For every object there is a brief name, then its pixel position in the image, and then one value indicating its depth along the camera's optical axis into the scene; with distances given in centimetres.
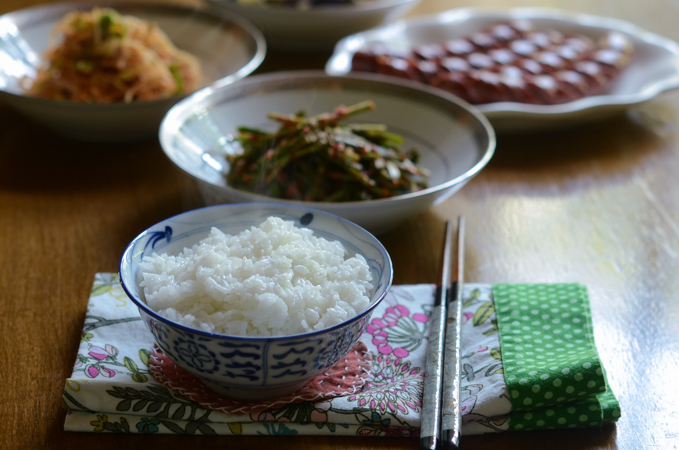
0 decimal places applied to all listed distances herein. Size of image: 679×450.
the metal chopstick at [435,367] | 59
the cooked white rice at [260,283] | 59
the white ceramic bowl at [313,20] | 110
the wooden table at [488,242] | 62
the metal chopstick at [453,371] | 59
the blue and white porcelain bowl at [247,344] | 58
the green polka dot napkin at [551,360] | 62
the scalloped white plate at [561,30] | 88
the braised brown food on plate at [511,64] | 94
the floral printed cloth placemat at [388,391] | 61
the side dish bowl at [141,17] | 81
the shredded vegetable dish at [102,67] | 86
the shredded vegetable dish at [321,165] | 76
